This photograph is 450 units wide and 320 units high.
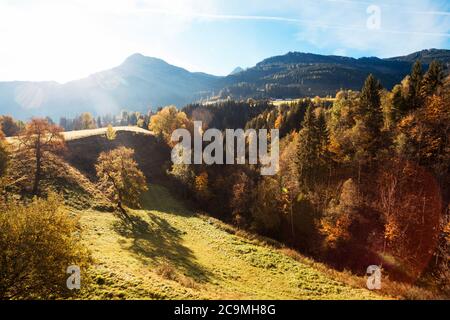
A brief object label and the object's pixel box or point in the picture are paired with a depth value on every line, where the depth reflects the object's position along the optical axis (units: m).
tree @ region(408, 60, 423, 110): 66.69
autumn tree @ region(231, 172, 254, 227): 70.75
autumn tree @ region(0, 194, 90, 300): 16.91
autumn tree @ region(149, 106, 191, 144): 115.90
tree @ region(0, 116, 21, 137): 127.62
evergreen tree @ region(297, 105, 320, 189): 68.31
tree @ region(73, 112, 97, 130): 171.12
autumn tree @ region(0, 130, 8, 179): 48.88
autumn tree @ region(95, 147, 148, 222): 55.88
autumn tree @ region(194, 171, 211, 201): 79.75
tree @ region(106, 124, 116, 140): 94.46
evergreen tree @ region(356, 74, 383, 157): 64.00
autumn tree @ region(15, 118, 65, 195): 55.38
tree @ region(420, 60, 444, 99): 65.62
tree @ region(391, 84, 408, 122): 66.99
